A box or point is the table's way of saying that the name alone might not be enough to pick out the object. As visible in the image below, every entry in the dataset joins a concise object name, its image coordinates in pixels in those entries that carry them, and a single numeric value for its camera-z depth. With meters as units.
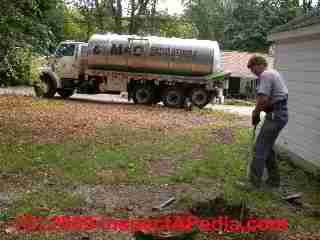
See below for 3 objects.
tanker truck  20.70
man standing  6.47
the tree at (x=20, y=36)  10.13
